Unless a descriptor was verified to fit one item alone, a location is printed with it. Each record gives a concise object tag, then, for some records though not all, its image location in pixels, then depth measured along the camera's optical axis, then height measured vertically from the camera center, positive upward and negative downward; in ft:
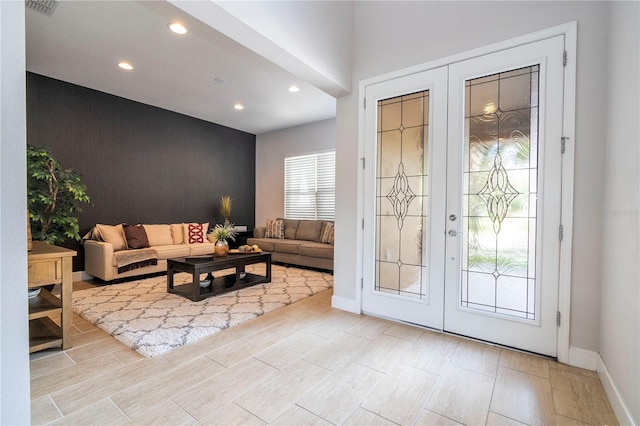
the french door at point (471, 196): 7.42 +0.33
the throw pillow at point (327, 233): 18.43 -1.65
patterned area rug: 8.45 -3.69
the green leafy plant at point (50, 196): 11.25 +0.31
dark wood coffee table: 11.50 -2.83
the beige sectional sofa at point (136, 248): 13.88 -2.27
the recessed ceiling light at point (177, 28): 9.77 +5.96
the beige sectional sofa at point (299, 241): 17.17 -2.27
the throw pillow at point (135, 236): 15.48 -1.65
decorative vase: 13.35 -1.89
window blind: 20.88 +1.53
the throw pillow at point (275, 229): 21.06 -1.64
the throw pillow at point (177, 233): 18.13 -1.70
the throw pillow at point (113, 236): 14.80 -1.56
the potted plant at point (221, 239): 13.23 -1.49
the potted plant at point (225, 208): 21.21 -0.15
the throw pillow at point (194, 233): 18.43 -1.72
